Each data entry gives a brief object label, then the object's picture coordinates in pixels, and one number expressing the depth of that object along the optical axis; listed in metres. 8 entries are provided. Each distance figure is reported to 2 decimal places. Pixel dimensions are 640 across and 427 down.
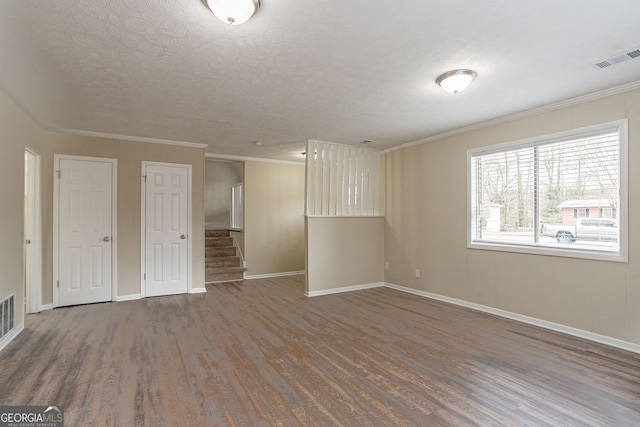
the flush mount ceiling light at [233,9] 1.92
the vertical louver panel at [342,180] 5.65
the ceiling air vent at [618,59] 2.62
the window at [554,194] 3.41
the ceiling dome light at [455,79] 2.95
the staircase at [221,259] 6.62
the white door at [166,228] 5.38
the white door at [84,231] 4.82
